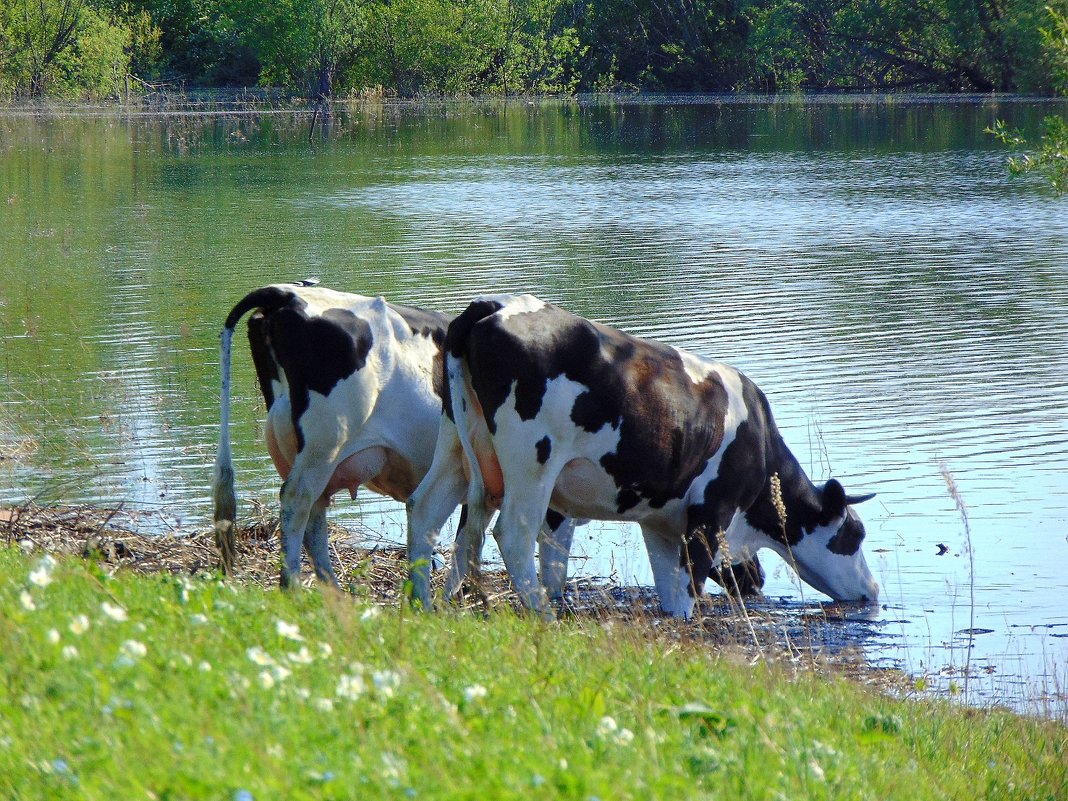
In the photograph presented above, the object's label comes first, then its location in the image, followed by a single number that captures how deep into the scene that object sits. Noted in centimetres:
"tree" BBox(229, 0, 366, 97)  15212
